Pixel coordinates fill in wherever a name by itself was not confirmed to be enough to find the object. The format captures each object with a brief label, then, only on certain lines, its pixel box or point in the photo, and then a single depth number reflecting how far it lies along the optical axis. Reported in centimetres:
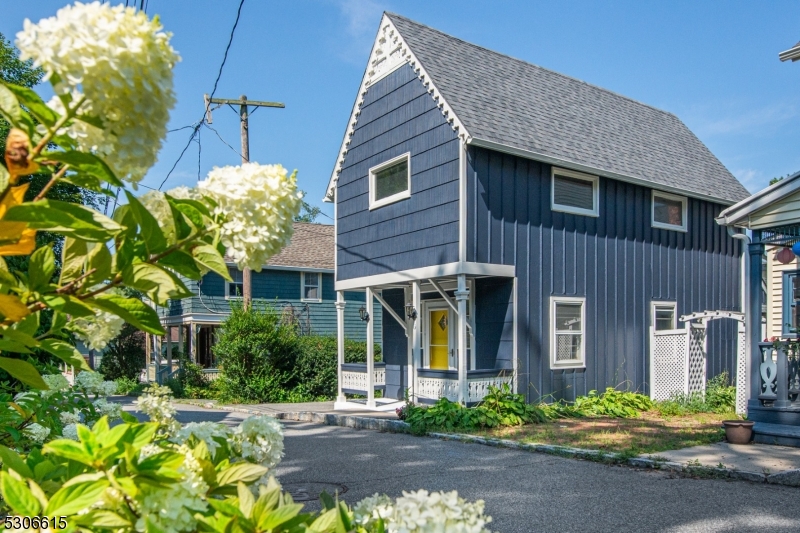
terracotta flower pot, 965
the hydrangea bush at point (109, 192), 122
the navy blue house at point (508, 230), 1355
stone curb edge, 745
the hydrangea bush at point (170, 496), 123
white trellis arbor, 1471
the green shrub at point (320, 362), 1894
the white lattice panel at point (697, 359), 1487
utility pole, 2156
